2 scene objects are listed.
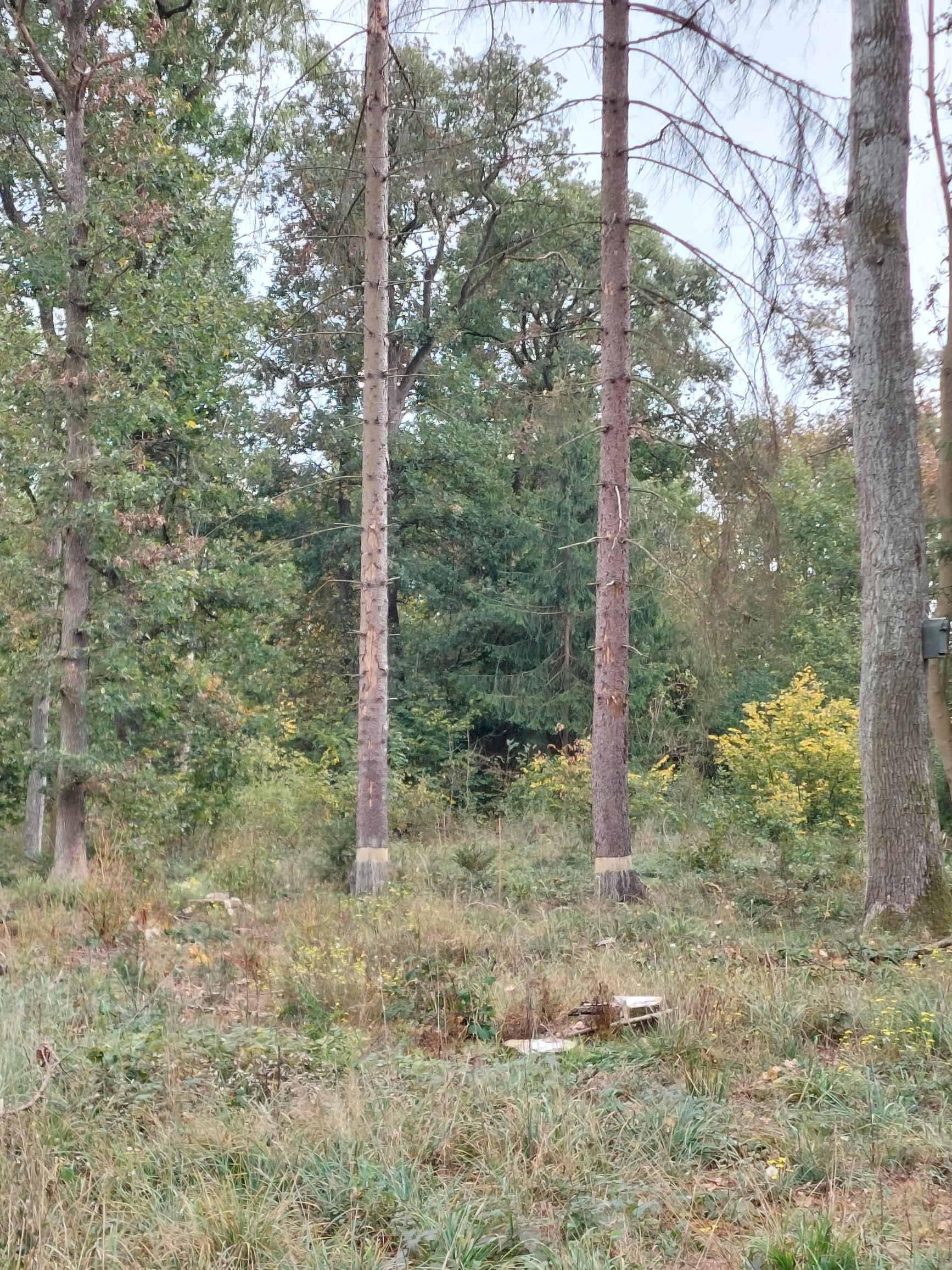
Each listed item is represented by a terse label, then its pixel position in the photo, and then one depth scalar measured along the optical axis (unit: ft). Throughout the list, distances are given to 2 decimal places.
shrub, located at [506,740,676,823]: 54.24
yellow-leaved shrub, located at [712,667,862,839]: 46.52
